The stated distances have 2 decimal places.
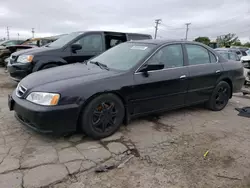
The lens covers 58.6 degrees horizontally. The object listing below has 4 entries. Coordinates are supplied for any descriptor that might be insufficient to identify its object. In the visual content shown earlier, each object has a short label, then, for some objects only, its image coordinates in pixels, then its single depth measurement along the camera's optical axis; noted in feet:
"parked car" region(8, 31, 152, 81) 18.02
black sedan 9.62
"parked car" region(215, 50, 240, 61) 39.70
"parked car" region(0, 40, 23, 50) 52.69
